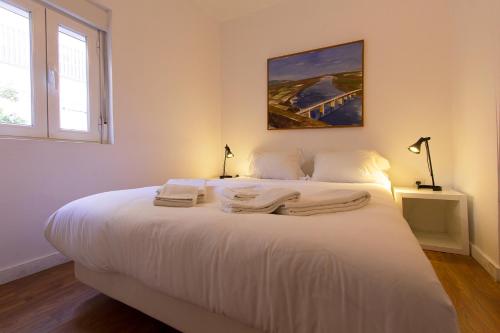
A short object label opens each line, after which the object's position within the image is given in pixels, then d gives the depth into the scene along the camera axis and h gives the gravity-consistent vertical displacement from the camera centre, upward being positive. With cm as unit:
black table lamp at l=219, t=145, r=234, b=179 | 321 +15
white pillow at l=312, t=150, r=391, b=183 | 230 -3
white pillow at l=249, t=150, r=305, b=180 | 264 +0
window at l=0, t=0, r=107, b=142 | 169 +70
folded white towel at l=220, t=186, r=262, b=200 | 117 -14
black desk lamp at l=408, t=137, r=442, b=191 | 220 +11
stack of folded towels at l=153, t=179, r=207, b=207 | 122 -15
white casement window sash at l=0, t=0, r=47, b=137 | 167 +68
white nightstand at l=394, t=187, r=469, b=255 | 200 -51
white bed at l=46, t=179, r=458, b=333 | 58 -29
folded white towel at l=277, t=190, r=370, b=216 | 101 -17
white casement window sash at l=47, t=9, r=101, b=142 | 188 +72
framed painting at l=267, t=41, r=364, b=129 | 268 +87
